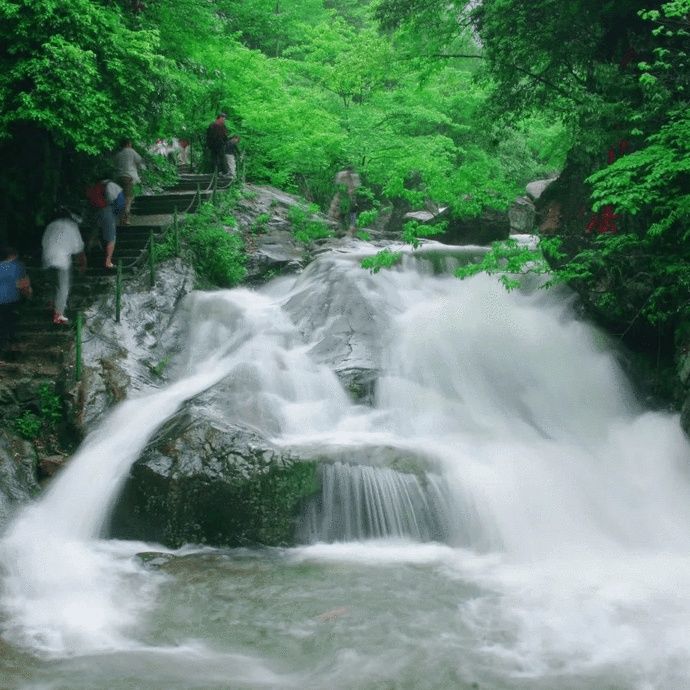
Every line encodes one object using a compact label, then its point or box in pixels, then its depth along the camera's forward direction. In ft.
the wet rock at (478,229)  54.08
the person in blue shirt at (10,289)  32.19
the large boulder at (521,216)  68.18
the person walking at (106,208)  38.91
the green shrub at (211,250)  44.57
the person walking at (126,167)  43.91
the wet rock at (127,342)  30.66
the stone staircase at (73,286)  32.42
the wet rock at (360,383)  30.91
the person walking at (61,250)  33.53
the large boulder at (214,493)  23.35
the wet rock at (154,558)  21.66
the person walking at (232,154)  59.47
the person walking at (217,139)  57.41
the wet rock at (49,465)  27.50
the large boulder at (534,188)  73.62
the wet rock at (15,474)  25.00
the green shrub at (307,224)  54.91
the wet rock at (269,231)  48.70
